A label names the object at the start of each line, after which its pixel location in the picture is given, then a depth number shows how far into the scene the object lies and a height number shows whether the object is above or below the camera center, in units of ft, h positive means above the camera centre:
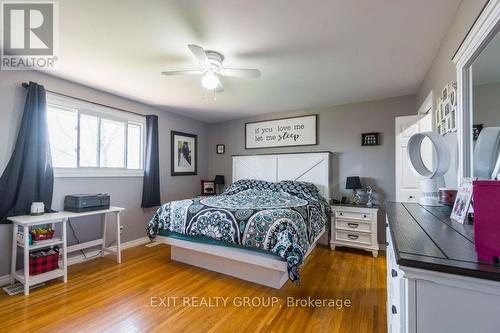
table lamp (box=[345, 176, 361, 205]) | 11.30 -0.80
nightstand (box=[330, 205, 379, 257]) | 10.63 -2.87
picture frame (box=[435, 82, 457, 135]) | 5.01 +1.45
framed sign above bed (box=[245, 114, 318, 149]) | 13.37 +2.26
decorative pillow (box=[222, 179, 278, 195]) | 12.95 -1.03
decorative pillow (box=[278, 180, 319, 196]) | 11.76 -1.01
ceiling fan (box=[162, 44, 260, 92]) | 7.06 +3.14
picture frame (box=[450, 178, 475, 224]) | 3.30 -0.52
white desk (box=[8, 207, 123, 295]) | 7.13 -2.60
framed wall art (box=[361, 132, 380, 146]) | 11.60 +1.52
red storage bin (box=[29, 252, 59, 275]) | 7.53 -3.30
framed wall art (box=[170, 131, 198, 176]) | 14.24 +0.93
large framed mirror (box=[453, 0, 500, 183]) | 3.51 +1.25
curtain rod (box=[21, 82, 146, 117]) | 8.18 +3.00
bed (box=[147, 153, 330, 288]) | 7.36 -2.23
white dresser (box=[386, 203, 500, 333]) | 1.86 -1.05
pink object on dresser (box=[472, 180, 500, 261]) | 2.00 -0.46
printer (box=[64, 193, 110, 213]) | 8.84 -1.40
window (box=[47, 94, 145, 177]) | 9.40 +1.38
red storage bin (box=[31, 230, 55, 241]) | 7.66 -2.36
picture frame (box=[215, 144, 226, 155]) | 16.49 +1.39
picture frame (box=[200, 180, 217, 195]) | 15.46 -1.33
